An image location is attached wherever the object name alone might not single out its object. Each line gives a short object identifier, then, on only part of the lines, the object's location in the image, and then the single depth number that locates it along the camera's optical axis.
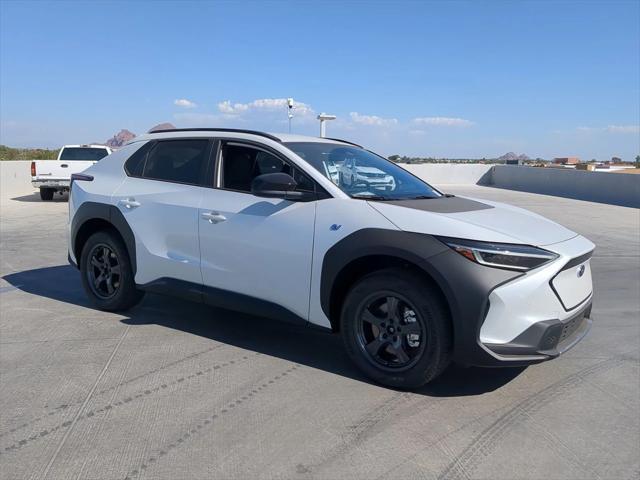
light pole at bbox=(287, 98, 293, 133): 17.39
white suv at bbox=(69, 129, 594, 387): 3.39
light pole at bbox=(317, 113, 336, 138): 18.77
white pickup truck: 16.88
